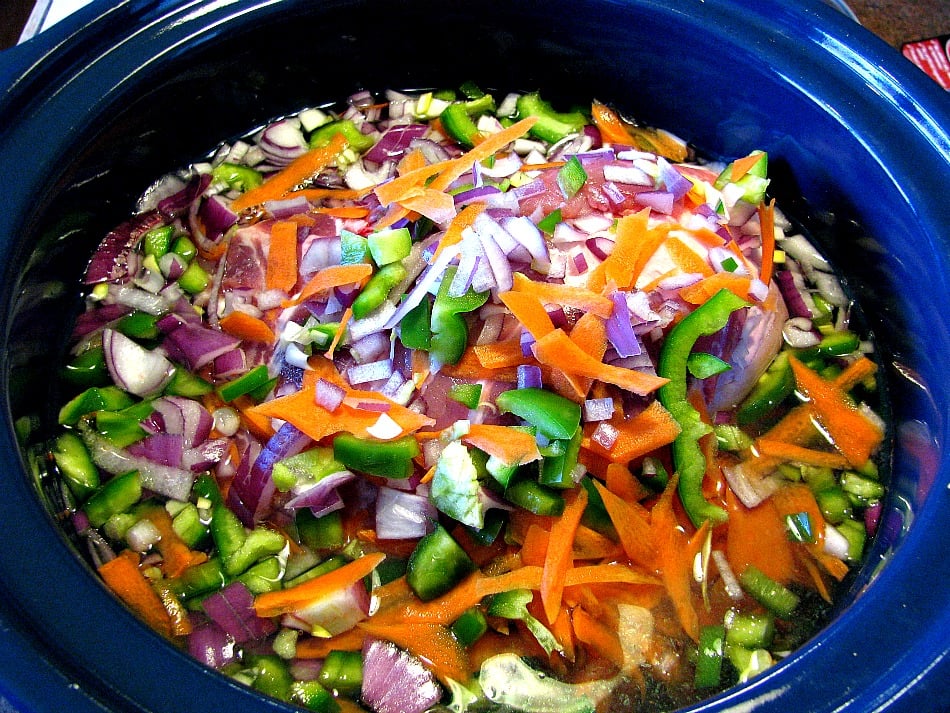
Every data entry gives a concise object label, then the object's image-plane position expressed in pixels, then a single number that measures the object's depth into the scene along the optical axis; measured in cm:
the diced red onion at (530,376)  27
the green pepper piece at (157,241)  32
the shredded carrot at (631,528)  27
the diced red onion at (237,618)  27
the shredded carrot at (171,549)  27
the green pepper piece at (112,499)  28
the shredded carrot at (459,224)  28
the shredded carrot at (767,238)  31
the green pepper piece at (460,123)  35
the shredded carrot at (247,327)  30
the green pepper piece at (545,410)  26
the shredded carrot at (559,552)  26
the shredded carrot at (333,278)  29
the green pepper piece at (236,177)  34
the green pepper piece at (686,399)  27
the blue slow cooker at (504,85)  22
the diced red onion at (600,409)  27
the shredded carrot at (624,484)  27
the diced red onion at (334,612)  26
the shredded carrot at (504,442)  26
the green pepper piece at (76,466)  28
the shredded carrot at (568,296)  27
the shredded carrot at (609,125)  34
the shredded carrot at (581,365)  26
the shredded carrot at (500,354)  27
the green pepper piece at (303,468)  27
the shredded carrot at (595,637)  26
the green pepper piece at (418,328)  28
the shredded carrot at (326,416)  27
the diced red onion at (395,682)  25
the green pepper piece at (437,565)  26
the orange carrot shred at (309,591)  26
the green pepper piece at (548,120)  35
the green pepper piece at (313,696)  25
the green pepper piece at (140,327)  30
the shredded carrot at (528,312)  27
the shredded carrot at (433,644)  26
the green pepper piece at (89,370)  30
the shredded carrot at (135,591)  26
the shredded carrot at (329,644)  27
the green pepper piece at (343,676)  26
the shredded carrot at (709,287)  28
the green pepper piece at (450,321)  27
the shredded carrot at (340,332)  28
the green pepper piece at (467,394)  27
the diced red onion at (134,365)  30
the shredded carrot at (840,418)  30
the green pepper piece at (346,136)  35
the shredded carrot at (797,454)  29
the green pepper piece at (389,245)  29
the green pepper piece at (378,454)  27
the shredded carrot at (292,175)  33
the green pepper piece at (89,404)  29
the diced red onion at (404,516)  27
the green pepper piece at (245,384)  29
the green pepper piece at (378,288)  28
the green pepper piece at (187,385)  30
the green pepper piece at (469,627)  26
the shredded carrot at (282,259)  31
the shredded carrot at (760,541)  28
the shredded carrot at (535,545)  27
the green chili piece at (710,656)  26
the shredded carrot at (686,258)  29
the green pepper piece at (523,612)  26
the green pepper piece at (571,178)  30
